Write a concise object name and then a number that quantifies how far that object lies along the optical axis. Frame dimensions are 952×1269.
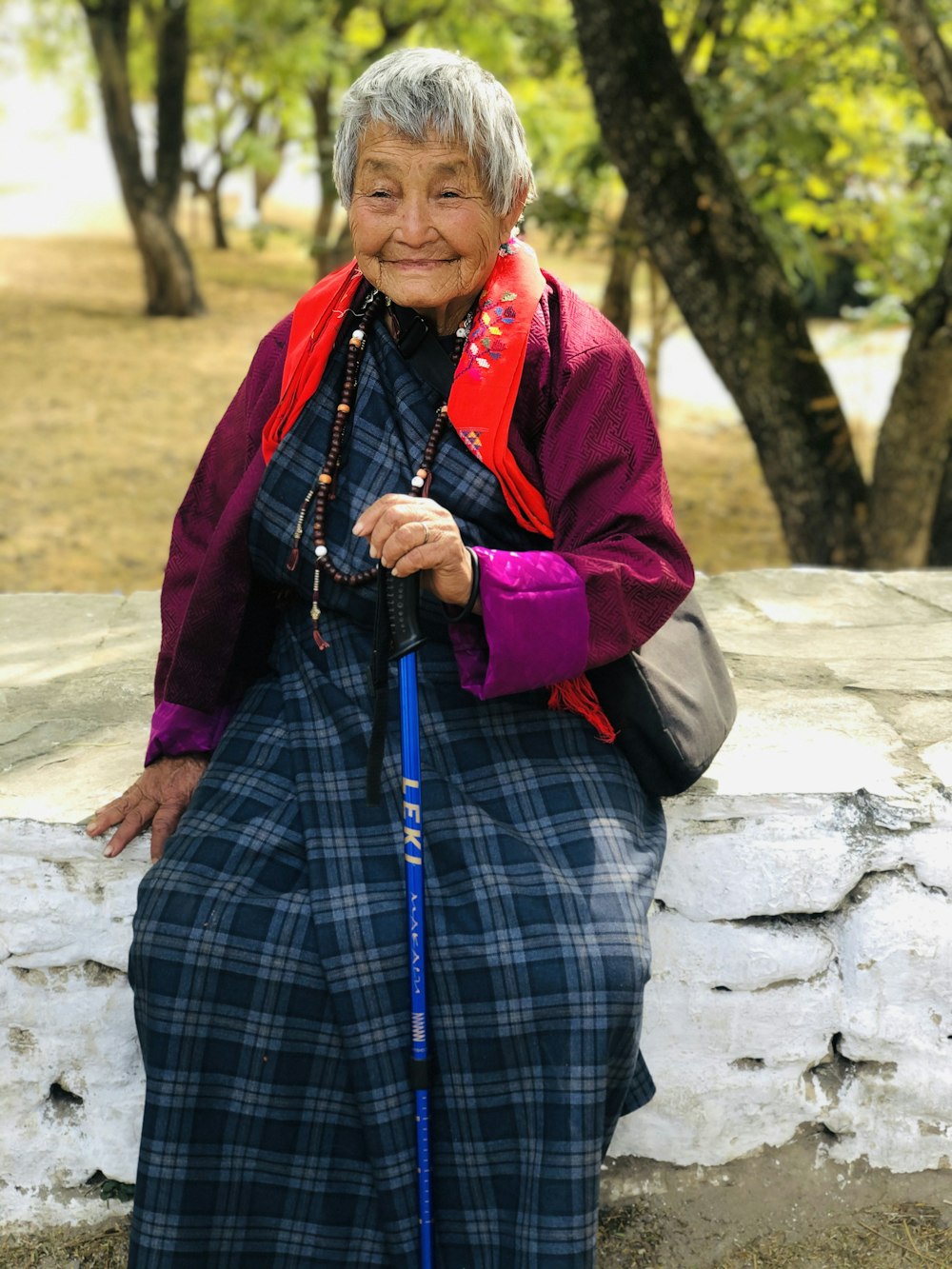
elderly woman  1.92
